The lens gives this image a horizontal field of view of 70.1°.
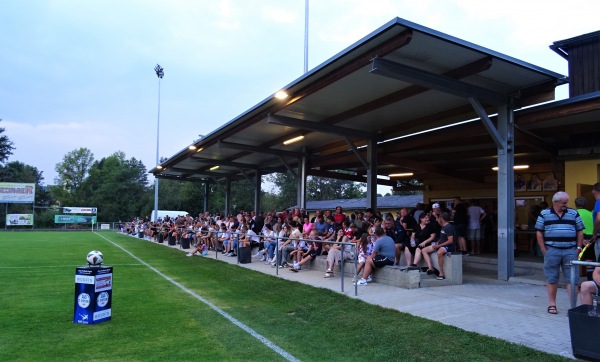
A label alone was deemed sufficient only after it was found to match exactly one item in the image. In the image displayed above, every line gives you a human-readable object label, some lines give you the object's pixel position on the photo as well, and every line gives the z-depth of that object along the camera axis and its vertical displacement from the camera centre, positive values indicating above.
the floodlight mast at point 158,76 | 36.56 +12.39
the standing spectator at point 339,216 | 12.93 -0.11
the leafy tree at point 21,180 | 61.00 +4.21
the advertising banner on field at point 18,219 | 49.16 -1.59
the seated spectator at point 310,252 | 11.58 -1.11
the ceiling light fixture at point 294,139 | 16.17 +2.76
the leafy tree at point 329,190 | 59.25 +3.16
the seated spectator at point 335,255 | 10.34 -1.03
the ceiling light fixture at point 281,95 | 11.01 +3.03
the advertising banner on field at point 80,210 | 54.80 -0.47
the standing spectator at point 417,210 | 13.49 +0.13
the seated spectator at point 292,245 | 12.28 -0.98
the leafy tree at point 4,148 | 67.06 +8.97
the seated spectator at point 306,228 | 12.60 -0.48
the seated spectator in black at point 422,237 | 9.27 -0.50
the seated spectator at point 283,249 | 12.53 -1.14
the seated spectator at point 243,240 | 14.00 -1.01
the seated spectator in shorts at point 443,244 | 8.83 -0.61
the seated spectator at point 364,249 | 9.42 -0.82
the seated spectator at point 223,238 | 17.17 -1.13
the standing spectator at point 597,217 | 5.65 +0.01
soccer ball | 6.25 -0.75
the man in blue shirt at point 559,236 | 5.64 -0.26
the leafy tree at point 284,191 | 60.47 +2.86
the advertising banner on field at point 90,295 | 5.96 -1.24
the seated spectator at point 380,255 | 9.05 -0.88
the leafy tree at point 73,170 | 85.19 +7.34
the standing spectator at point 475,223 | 13.12 -0.23
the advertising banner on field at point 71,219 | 52.73 -1.57
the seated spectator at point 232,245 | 16.25 -1.36
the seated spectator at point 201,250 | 16.97 -1.62
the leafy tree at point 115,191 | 71.12 +2.92
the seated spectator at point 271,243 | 13.70 -1.03
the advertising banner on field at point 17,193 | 49.47 +1.48
